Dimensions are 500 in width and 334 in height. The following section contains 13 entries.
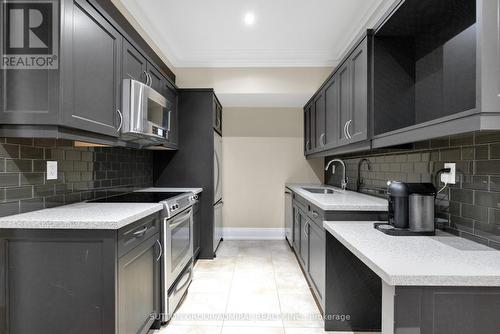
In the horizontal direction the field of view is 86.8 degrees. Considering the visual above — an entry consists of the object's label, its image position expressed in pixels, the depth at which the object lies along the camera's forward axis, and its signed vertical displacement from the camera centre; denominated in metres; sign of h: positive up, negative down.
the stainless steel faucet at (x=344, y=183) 3.27 -0.18
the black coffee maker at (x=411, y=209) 1.49 -0.23
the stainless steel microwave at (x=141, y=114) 2.02 +0.44
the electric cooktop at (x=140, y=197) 2.20 -0.28
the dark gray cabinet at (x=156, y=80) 2.57 +0.91
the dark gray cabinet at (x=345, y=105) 2.04 +0.62
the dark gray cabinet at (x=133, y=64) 2.06 +0.87
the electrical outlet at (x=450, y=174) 1.53 -0.03
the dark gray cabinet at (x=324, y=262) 1.95 -0.76
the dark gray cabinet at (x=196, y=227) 3.28 -0.77
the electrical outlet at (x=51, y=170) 1.75 -0.03
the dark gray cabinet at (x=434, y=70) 0.99 +0.59
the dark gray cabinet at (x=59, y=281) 1.40 -0.62
